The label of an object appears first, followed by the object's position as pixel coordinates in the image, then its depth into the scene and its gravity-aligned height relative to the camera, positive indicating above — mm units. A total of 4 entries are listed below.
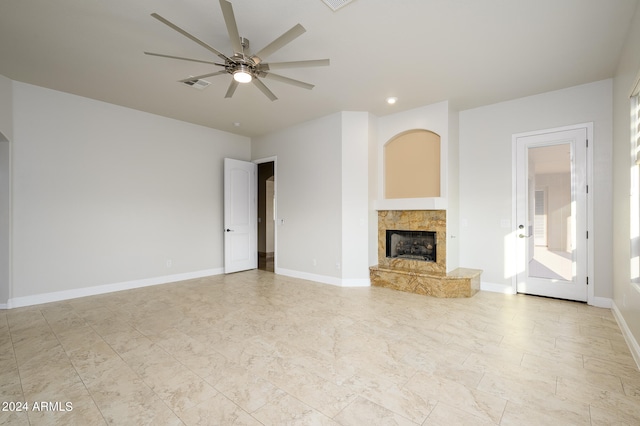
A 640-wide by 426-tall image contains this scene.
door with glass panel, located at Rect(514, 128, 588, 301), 3965 -26
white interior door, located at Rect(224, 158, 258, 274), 5965 -74
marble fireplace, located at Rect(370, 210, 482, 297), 4270 -784
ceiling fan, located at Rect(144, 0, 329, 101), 2150 +1383
